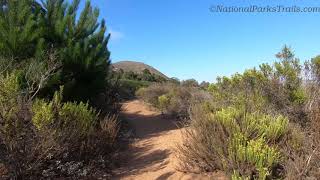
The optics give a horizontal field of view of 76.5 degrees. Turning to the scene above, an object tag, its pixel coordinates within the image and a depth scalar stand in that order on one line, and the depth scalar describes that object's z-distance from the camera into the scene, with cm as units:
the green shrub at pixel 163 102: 947
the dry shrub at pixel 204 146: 334
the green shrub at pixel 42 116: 348
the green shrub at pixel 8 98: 315
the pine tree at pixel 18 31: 534
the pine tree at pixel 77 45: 589
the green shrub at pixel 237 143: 302
